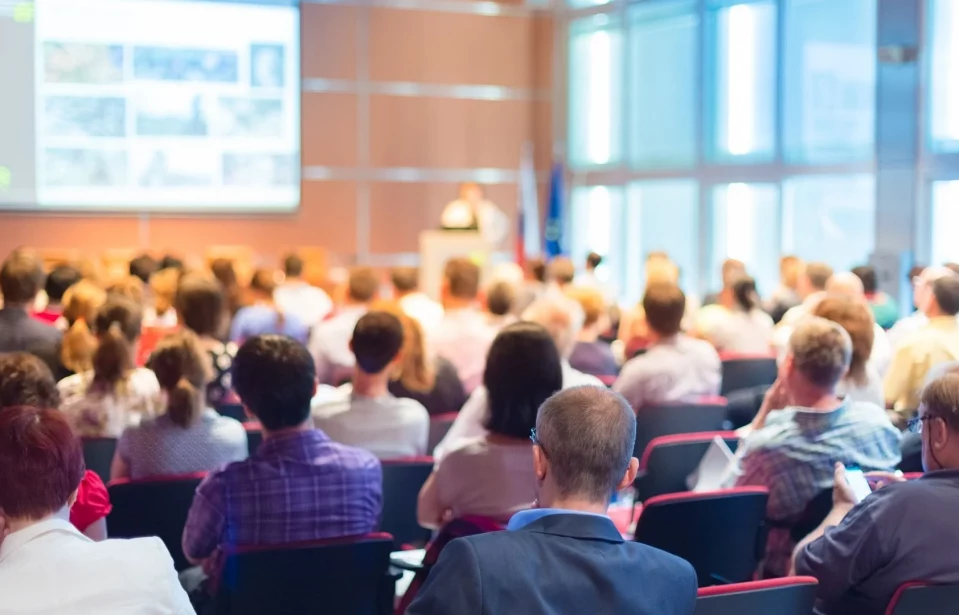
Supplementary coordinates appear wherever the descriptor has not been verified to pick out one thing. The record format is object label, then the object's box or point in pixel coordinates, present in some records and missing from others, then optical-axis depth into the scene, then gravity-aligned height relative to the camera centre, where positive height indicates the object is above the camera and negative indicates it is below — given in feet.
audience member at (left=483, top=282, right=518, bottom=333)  21.59 -1.20
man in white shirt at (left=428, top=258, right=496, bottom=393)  21.06 -1.66
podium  38.42 -0.47
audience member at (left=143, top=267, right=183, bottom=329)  22.39 -1.19
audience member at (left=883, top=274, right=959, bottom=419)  16.87 -1.66
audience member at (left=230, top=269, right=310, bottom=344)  23.99 -1.69
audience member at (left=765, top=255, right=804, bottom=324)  26.84 -1.25
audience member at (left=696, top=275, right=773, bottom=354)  24.35 -1.78
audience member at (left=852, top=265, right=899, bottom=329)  25.18 -1.32
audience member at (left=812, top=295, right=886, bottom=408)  13.96 -1.07
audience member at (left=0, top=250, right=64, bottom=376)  19.65 -1.29
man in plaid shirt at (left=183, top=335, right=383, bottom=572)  10.43 -2.20
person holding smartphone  8.61 -2.19
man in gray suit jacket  6.17 -1.70
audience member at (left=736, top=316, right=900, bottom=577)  11.85 -1.98
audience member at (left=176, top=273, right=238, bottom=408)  17.54 -1.24
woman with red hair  6.60 -1.82
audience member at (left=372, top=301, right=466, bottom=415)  17.52 -2.14
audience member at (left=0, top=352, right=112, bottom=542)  11.25 -1.43
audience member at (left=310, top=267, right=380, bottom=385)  22.27 -2.12
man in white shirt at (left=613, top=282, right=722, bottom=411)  17.62 -1.90
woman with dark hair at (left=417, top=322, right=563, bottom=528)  11.06 -2.02
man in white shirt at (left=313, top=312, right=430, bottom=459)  14.28 -2.10
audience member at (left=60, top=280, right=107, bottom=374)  16.78 -1.37
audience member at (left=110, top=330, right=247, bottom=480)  12.72 -2.14
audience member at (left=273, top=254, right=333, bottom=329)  28.37 -1.48
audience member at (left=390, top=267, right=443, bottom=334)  25.08 -1.37
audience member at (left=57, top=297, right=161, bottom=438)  14.32 -2.00
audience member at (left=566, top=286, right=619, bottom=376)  21.15 -1.93
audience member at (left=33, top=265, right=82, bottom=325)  23.29 -1.01
